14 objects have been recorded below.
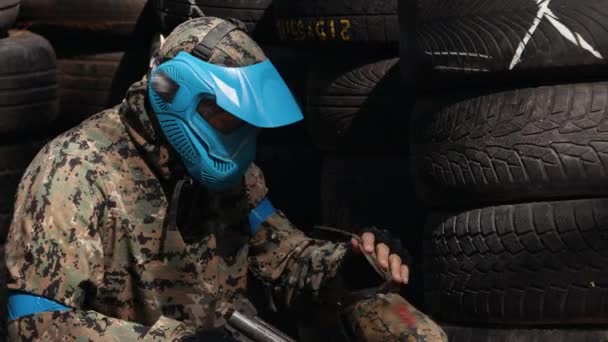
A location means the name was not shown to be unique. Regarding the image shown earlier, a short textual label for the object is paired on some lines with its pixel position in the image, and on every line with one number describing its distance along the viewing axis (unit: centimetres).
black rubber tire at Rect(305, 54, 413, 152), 766
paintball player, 508
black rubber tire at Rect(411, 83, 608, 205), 626
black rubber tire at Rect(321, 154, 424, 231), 768
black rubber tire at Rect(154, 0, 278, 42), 840
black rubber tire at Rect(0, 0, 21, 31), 919
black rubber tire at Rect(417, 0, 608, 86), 619
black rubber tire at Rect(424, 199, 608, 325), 631
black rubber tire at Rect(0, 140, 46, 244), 901
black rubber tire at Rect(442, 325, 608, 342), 638
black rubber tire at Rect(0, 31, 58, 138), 898
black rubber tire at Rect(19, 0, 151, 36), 949
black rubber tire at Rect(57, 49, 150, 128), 961
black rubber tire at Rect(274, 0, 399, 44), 746
